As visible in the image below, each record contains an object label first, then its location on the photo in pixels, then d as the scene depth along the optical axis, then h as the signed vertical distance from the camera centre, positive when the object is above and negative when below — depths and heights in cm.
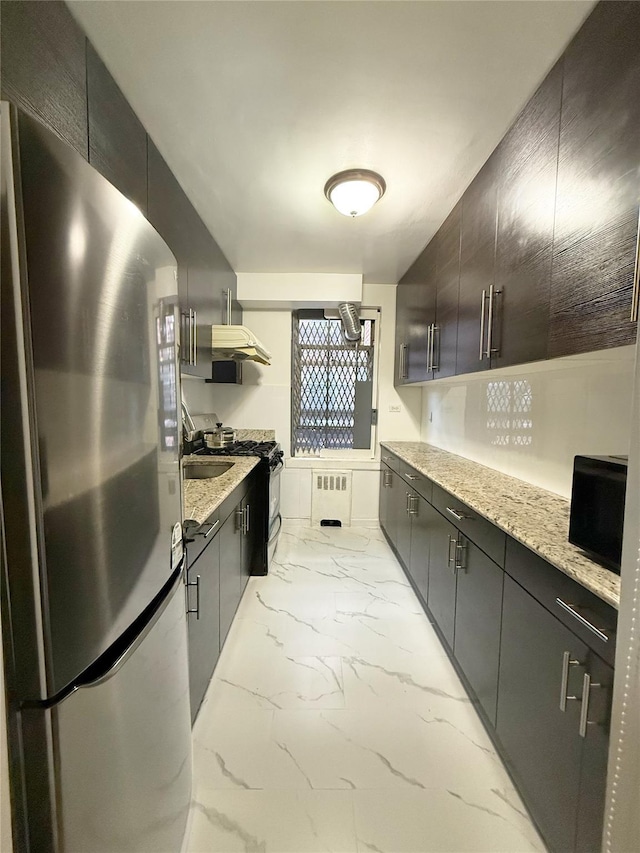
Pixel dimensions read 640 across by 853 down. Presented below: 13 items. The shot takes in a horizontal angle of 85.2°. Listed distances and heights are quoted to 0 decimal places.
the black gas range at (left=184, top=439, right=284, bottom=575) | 261 -63
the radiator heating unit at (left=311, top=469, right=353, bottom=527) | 359 -92
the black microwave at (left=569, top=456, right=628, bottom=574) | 86 -27
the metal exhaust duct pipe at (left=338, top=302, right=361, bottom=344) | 335 +84
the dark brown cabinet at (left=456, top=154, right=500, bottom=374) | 159 +66
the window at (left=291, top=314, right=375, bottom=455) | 369 +20
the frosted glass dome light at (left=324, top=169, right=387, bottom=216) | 173 +111
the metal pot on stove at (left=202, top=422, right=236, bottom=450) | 282 -26
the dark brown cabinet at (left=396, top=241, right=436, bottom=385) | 251 +72
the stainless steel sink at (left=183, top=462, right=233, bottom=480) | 238 -44
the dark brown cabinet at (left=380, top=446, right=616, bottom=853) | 81 -79
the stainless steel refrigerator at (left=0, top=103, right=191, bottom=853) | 52 -17
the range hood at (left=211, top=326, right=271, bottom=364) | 239 +45
